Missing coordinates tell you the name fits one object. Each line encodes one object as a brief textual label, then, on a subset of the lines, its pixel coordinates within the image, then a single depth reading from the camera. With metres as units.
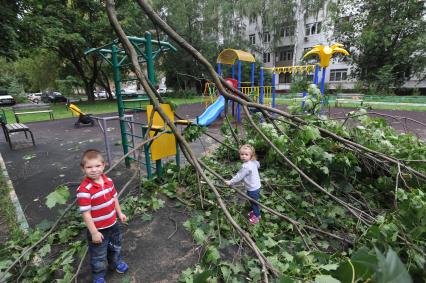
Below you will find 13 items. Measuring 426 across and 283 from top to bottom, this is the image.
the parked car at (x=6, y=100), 24.30
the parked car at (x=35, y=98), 34.51
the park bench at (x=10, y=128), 6.64
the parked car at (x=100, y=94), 35.17
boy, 1.98
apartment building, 27.41
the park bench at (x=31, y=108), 10.88
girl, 3.06
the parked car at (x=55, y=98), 27.39
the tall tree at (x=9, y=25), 4.68
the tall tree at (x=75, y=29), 6.03
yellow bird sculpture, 10.23
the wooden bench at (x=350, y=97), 15.67
